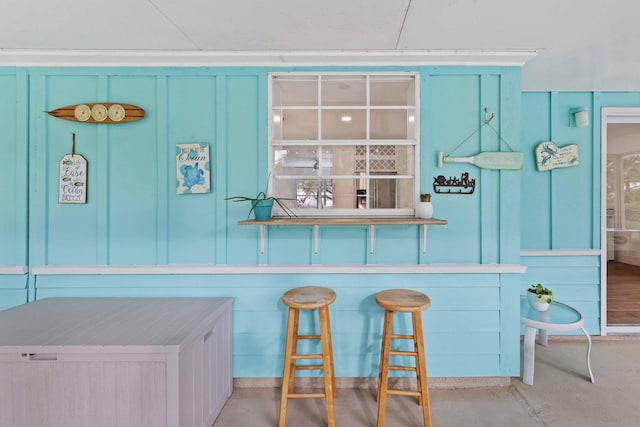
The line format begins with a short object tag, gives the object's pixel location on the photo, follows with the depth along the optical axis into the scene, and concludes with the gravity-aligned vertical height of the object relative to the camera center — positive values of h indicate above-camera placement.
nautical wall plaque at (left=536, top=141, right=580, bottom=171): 2.71 +0.55
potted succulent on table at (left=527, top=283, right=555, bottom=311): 2.17 -0.64
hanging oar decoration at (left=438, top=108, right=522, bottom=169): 2.06 +0.39
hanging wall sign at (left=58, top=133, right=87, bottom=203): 2.07 +0.22
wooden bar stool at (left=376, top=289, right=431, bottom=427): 1.69 -0.82
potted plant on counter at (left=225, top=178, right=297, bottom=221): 1.89 +0.03
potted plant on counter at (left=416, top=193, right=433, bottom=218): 1.96 +0.04
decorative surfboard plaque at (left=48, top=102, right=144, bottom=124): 2.04 +0.69
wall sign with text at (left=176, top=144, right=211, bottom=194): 2.08 +0.30
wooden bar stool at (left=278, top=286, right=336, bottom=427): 1.69 -0.76
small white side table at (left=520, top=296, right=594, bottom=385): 2.00 -0.76
